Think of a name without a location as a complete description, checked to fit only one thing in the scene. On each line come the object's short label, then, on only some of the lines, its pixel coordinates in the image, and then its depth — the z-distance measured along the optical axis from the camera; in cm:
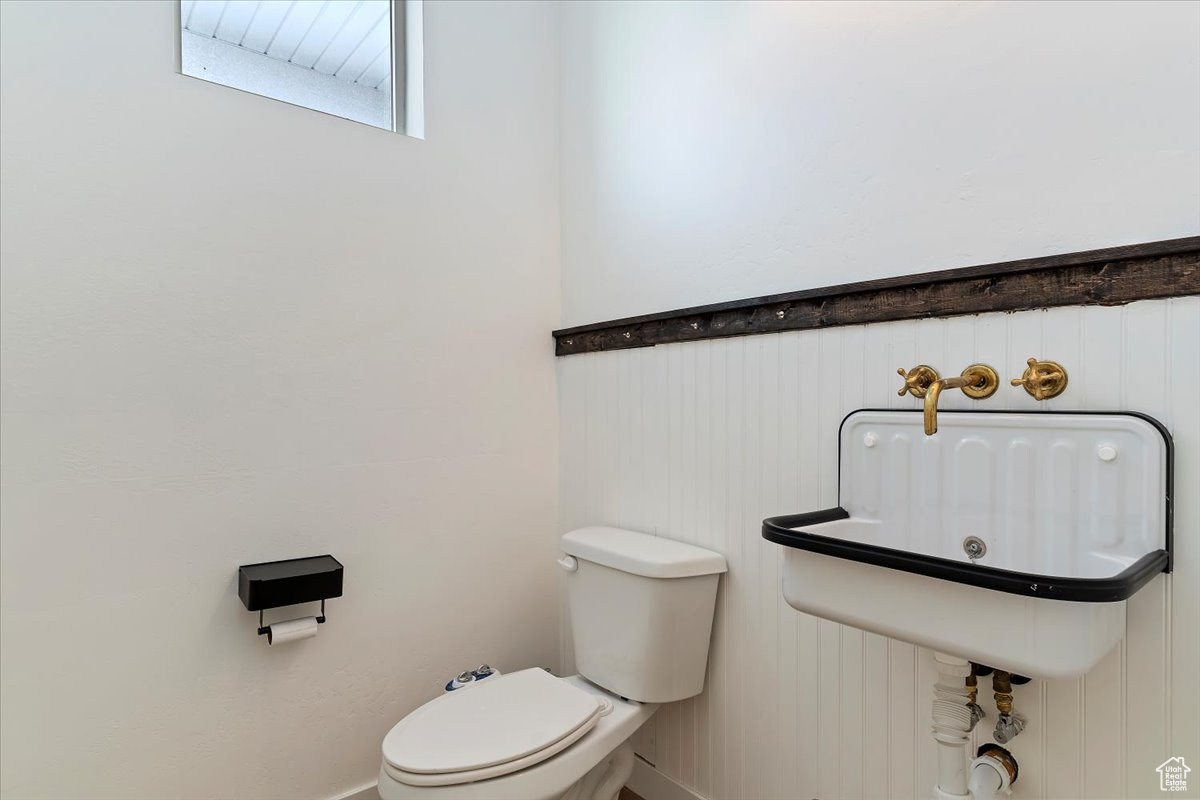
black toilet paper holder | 150
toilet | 126
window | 163
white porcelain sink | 84
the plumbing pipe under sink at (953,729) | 107
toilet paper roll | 155
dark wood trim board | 97
